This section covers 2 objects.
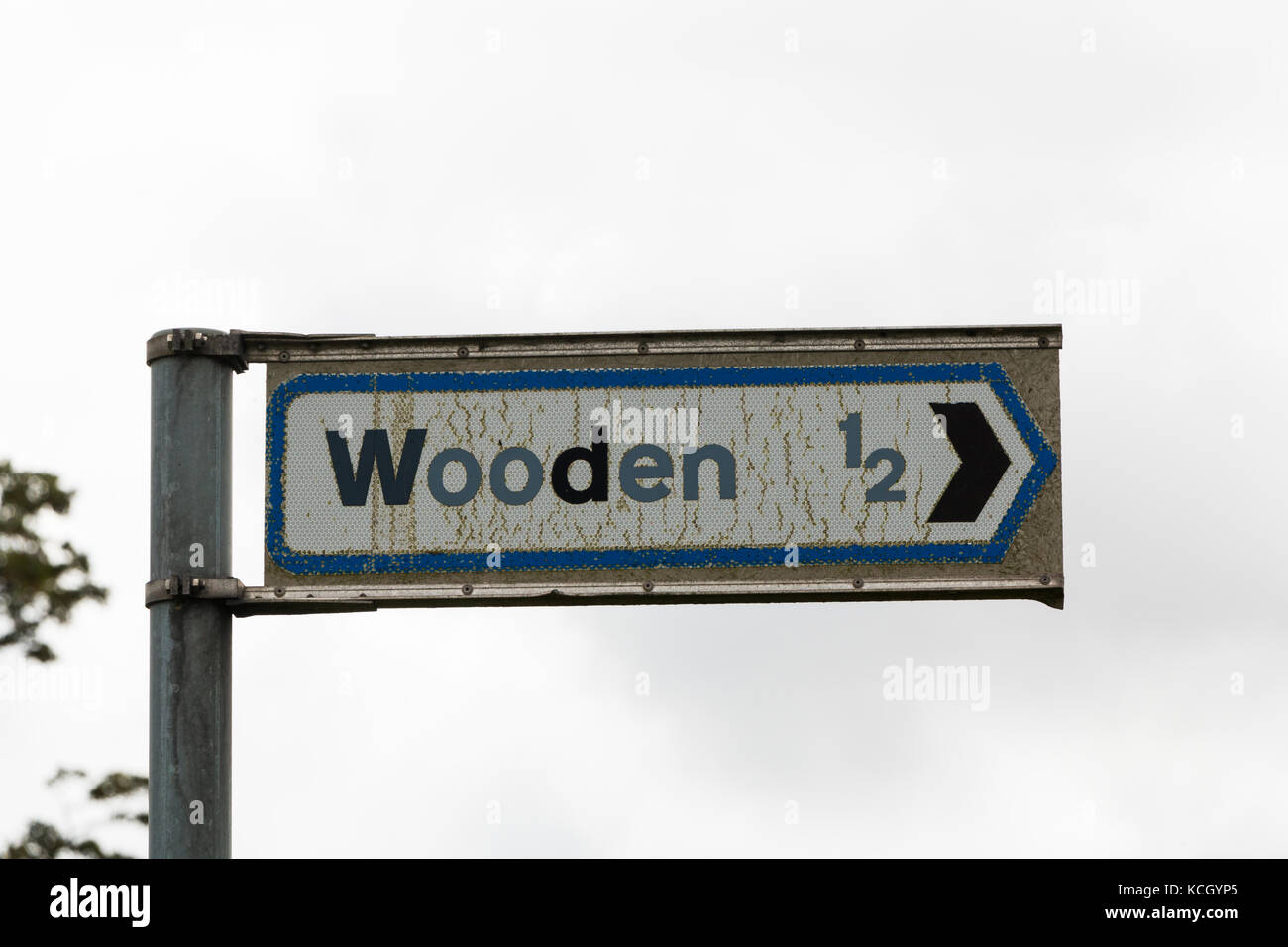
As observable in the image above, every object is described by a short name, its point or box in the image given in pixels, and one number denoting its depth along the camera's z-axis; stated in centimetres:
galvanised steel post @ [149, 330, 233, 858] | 784
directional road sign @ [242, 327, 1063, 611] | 799
